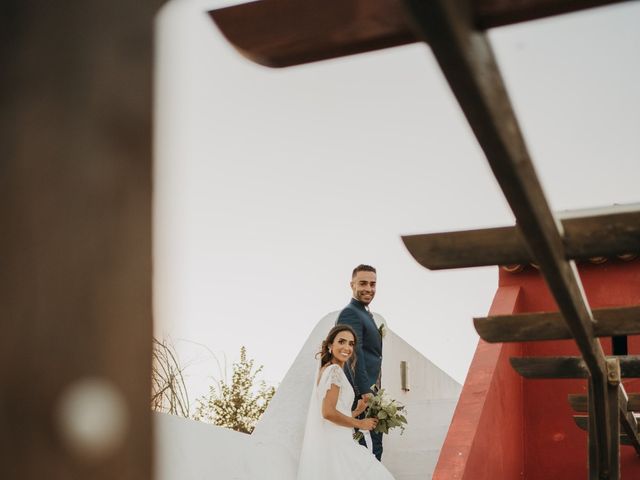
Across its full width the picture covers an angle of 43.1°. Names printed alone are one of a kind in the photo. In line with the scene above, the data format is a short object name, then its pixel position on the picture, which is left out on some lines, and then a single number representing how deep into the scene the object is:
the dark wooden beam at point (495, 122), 1.00
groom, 6.00
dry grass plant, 5.22
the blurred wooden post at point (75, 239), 0.71
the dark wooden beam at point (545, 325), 2.89
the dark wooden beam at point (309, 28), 1.26
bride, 5.30
